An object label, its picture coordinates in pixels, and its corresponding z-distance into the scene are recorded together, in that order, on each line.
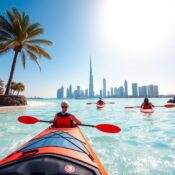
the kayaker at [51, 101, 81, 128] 4.66
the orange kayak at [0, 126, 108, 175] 1.96
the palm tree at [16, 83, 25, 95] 35.41
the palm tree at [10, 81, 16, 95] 34.99
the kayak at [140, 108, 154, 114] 12.05
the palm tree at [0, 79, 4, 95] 27.68
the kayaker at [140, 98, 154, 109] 12.68
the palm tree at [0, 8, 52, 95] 18.97
